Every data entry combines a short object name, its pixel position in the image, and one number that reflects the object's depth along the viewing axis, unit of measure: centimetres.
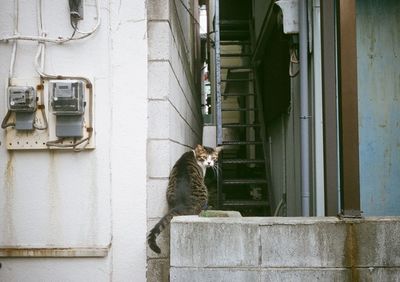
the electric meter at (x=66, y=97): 282
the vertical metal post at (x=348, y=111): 267
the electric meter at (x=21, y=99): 285
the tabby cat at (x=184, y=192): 293
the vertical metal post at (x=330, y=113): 282
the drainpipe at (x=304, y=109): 387
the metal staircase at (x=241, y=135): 632
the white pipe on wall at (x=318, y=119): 380
